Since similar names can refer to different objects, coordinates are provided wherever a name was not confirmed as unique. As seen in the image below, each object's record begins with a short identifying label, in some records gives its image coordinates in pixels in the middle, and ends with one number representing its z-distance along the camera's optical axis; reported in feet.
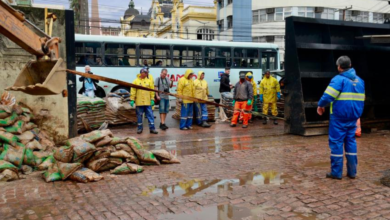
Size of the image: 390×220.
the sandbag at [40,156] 20.71
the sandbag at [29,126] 22.53
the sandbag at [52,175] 18.08
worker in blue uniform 17.95
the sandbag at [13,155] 18.86
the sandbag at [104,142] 19.86
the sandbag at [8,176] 17.96
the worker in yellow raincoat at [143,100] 32.42
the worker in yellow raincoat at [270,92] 39.47
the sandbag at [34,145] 21.17
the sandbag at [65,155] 18.58
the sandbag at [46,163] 20.22
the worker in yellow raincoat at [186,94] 36.17
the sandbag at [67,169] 18.06
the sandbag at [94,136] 19.69
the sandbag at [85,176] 17.93
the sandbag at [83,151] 18.67
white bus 53.88
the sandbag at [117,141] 20.63
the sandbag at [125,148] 20.66
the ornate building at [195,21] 148.56
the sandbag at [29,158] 19.97
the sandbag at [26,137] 21.04
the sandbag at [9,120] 20.45
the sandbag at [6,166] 18.29
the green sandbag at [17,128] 20.57
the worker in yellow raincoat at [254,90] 39.61
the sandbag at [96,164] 19.13
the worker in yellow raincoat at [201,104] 37.06
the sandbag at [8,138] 19.51
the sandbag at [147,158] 20.92
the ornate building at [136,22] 276.62
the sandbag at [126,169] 19.42
